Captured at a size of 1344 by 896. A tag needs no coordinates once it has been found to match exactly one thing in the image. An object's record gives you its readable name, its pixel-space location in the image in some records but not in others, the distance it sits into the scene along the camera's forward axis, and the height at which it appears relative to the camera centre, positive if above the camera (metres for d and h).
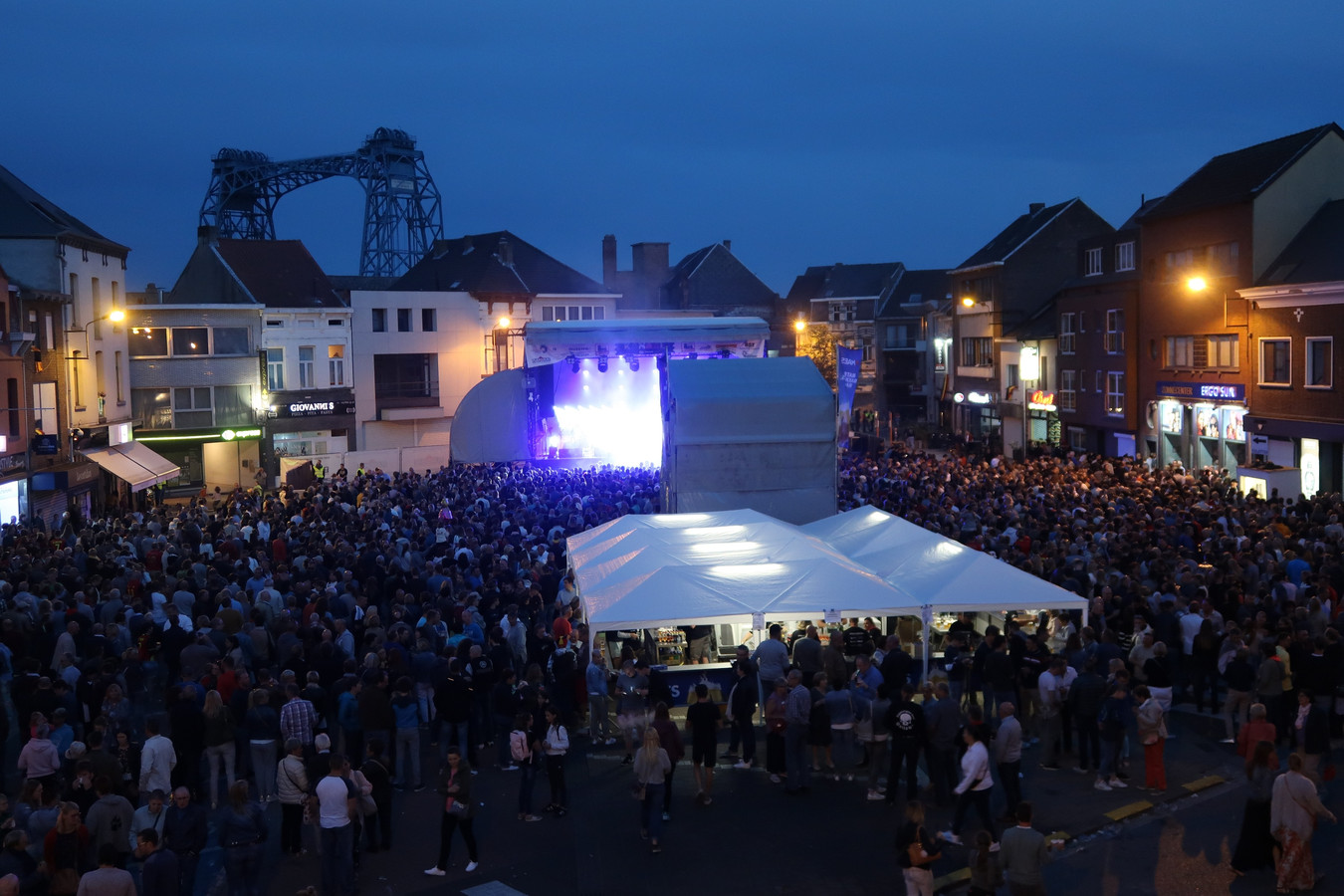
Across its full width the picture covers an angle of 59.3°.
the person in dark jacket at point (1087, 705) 11.65 -3.12
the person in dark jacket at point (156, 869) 8.01 -3.14
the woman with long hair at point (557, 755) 10.84 -3.29
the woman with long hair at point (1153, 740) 11.07 -3.34
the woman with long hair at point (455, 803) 9.67 -3.30
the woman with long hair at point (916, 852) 8.09 -3.16
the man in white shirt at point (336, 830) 9.09 -3.31
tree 63.78 +2.74
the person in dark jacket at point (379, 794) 9.92 -3.39
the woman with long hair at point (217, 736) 11.01 -3.11
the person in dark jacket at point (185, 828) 8.61 -3.10
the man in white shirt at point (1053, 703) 11.84 -3.15
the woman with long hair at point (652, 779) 10.15 -3.27
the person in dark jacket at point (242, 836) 8.65 -3.18
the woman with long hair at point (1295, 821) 8.75 -3.24
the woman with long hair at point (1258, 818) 9.25 -3.41
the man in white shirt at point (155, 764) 10.19 -3.08
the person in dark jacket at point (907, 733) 10.81 -3.12
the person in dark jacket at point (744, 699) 12.05 -3.10
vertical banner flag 36.62 +0.51
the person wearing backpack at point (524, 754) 10.78 -3.22
